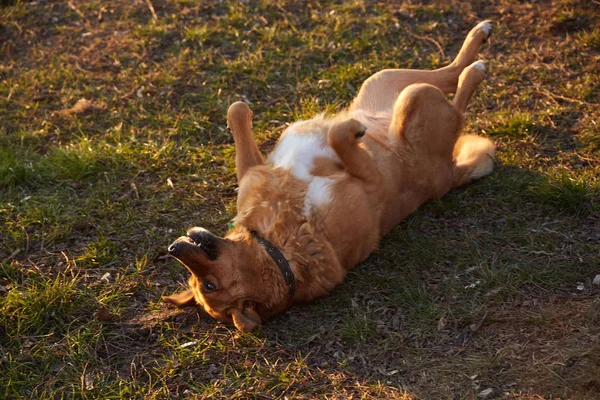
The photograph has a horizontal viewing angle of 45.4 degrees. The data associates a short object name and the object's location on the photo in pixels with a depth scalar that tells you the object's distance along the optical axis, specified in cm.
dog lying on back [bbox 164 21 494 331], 428
